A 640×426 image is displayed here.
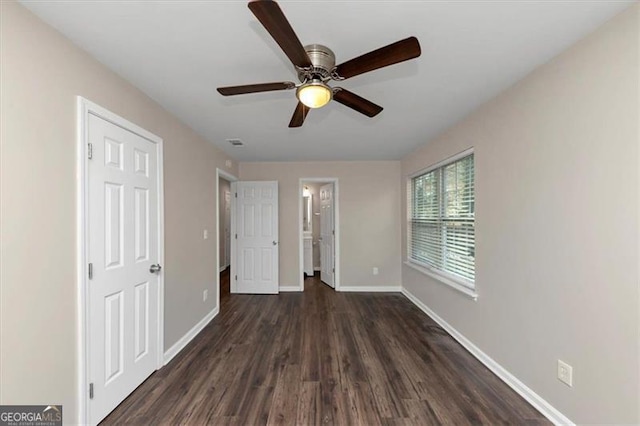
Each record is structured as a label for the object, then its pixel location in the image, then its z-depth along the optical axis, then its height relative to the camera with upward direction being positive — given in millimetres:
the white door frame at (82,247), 1584 -210
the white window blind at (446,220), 2824 -97
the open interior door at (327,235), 5031 -463
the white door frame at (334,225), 4840 -239
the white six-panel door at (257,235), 4688 -408
